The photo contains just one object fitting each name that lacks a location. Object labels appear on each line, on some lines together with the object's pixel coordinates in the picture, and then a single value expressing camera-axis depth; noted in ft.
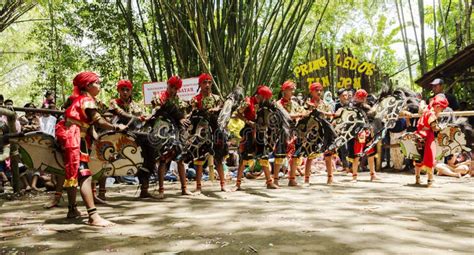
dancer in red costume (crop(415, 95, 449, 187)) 20.53
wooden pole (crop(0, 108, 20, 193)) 18.03
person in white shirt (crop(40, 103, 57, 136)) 23.68
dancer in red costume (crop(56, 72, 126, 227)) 12.90
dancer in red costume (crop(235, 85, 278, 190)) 20.35
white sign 25.70
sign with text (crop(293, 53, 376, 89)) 38.88
